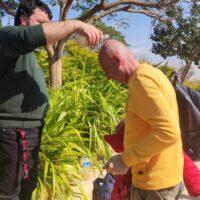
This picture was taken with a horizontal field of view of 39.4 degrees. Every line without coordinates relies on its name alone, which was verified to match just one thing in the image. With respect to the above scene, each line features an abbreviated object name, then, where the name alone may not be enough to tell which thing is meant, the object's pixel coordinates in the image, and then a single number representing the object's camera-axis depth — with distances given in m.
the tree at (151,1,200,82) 10.94
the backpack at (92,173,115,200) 1.84
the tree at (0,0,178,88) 4.76
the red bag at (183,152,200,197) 1.52
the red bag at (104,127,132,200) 1.63
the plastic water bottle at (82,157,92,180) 3.04
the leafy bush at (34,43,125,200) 2.59
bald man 1.30
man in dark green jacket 1.76
